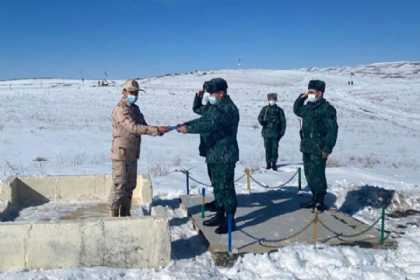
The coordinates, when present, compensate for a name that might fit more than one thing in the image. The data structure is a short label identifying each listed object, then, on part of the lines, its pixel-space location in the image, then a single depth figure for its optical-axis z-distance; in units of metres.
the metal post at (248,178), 9.40
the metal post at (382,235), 6.27
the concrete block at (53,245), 5.46
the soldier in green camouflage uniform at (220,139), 6.04
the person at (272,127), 12.16
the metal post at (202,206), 7.07
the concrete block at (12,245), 5.41
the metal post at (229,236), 5.87
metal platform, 6.12
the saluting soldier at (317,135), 7.22
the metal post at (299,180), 9.44
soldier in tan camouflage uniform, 6.41
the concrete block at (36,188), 8.48
